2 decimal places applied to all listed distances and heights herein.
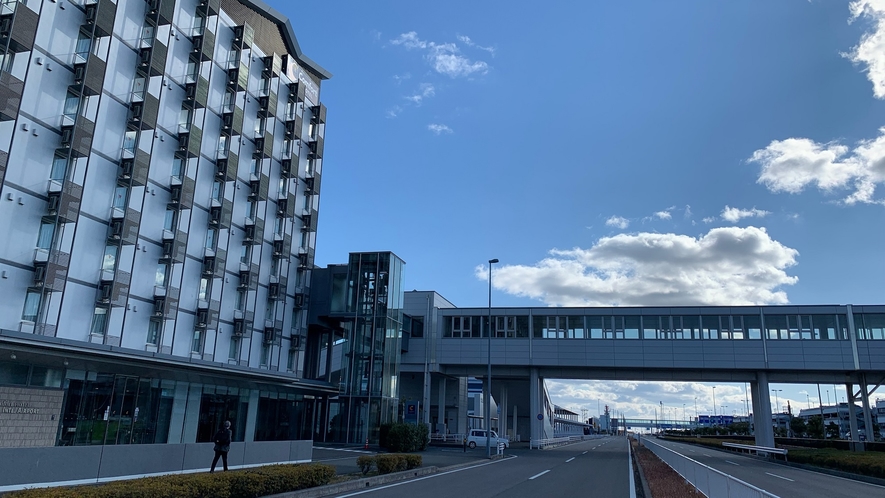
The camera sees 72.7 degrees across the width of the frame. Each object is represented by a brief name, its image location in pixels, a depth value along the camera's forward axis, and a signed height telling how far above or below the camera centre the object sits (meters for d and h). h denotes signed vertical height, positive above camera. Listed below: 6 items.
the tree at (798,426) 91.06 -2.01
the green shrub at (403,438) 37.56 -2.34
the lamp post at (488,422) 35.28 -1.32
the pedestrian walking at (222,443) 17.89 -1.43
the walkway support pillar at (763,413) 46.34 -0.11
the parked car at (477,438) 49.18 -2.89
